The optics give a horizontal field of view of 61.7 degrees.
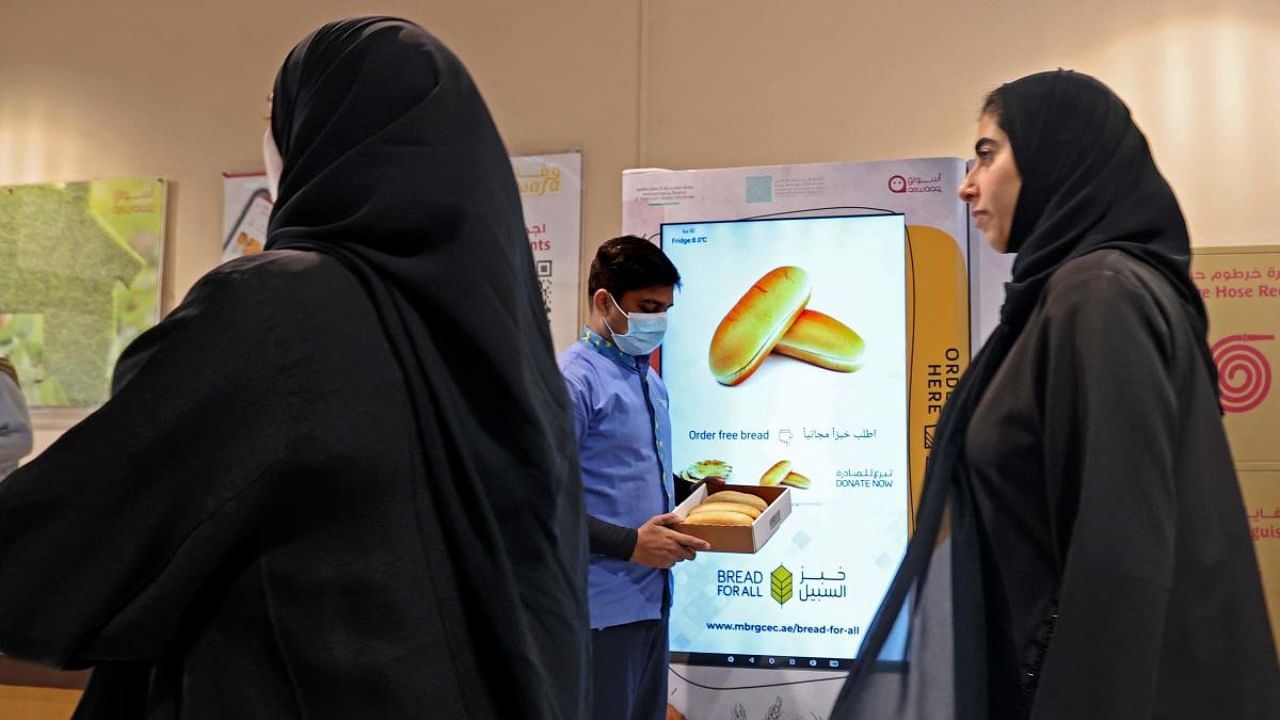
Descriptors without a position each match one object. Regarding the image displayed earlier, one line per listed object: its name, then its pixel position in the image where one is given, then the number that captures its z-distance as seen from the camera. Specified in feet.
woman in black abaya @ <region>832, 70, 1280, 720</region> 4.04
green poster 14.01
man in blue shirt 8.29
